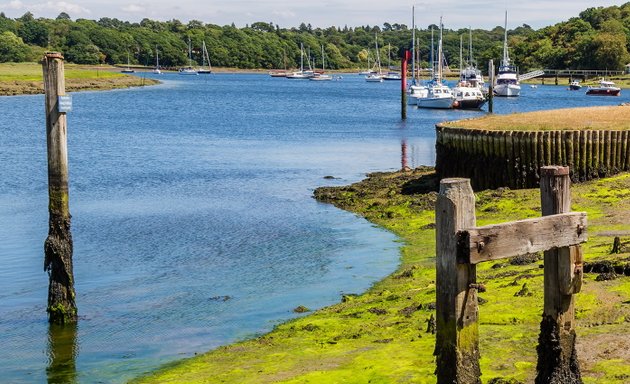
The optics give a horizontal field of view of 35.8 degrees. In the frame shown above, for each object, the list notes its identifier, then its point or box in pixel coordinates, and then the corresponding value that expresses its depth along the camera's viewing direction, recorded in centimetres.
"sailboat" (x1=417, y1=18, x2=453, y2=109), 10956
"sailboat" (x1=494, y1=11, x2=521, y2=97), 14400
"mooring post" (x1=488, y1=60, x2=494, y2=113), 8508
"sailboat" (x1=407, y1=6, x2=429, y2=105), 11869
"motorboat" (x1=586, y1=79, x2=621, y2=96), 15275
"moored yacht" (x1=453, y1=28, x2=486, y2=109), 10742
